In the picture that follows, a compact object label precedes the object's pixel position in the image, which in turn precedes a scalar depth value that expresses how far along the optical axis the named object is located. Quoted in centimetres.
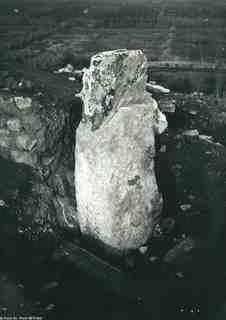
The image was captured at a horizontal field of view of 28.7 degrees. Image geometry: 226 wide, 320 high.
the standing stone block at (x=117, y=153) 535
